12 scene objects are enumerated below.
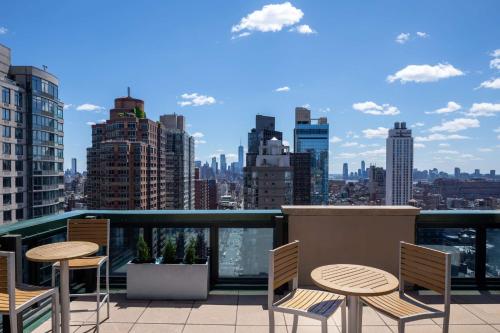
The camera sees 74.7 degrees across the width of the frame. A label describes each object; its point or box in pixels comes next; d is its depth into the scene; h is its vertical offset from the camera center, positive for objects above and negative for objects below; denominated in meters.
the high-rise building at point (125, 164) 89.50 -0.14
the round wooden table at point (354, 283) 2.31 -0.90
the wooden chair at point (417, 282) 2.52 -1.00
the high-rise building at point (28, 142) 60.66 +4.38
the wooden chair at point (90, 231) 3.95 -0.82
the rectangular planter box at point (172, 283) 4.33 -1.58
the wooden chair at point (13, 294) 2.21 -1.00
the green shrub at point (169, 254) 4.45 -1.24
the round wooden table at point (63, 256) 2.84 -0.82
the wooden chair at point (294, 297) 2.49 -1.12
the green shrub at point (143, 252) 4.44 -1.21
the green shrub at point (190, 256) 4.44 -1.25
